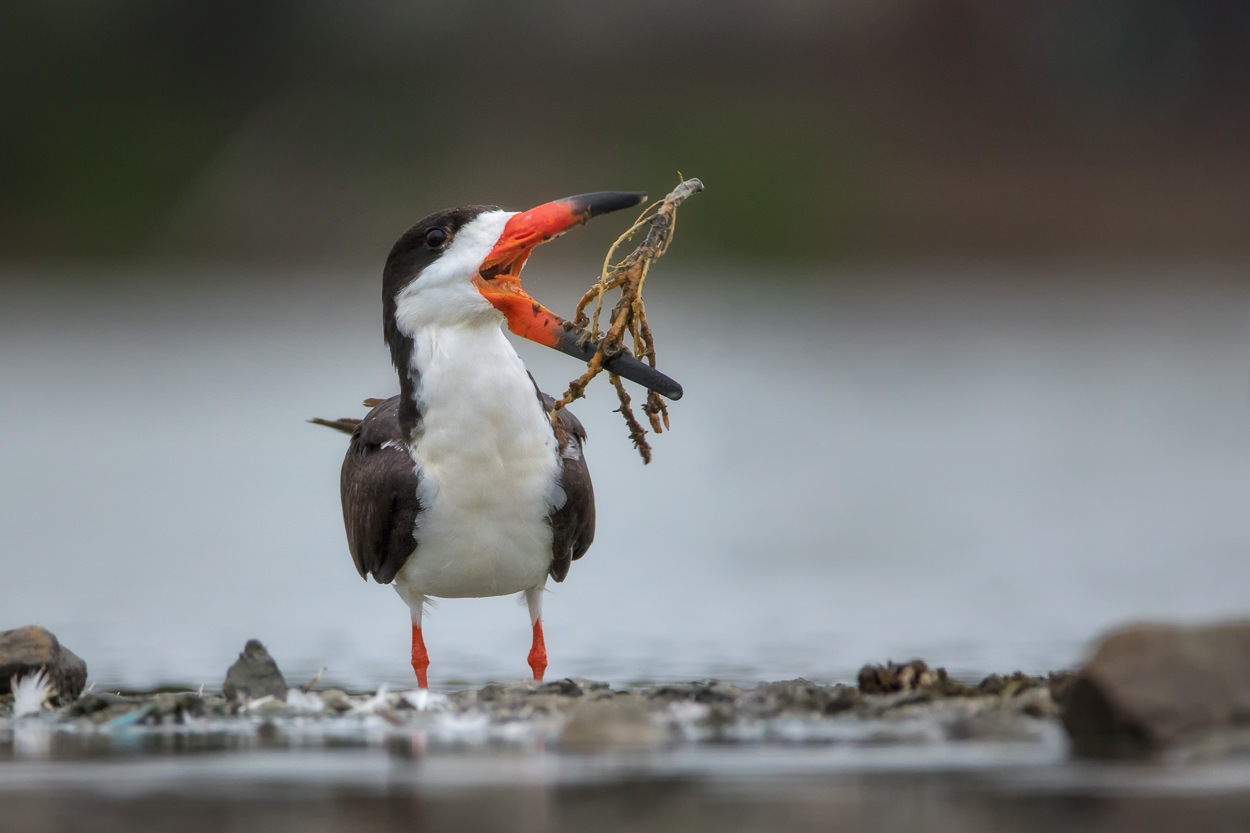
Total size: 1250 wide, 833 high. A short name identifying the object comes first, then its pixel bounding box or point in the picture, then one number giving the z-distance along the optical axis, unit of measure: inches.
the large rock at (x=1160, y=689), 565.3
